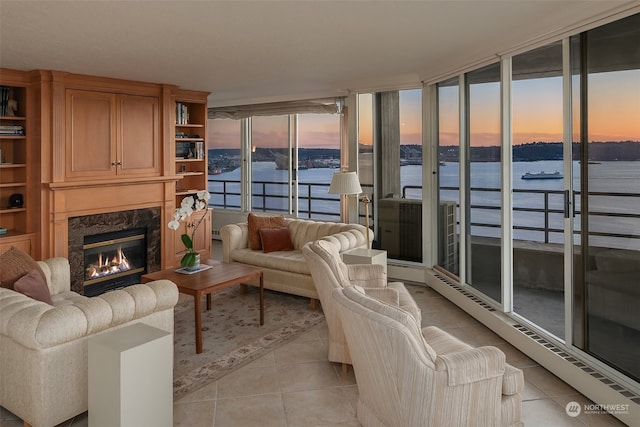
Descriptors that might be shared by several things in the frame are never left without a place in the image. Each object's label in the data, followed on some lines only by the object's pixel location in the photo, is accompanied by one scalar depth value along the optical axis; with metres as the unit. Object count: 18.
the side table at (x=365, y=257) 4.71
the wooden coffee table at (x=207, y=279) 3.88
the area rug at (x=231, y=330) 3.54
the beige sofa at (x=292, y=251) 5.06
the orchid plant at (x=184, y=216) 4.39
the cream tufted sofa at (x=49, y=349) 2.53
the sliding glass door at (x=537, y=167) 4.01
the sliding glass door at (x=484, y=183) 4.42
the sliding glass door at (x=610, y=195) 2.89
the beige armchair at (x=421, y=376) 2.15
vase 4.46
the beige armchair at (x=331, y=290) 3.28
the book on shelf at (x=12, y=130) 5.06
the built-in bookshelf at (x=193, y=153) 6.90
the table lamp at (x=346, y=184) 5.02
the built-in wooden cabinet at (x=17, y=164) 5.05
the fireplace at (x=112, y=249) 5.43
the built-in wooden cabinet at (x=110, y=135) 5.32
